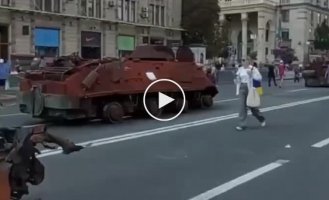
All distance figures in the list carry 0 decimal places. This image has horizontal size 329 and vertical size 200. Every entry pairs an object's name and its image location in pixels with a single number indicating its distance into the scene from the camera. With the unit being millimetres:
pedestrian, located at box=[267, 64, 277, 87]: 38281
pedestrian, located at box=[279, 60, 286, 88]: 40275
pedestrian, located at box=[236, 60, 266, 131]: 13930
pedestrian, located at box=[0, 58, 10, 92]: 25559
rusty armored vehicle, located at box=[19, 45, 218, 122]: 14570
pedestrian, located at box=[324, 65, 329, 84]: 37250
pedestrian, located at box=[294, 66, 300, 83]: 47031
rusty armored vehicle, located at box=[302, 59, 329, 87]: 37531
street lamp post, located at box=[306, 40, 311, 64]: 95625
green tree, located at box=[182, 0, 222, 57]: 57562
